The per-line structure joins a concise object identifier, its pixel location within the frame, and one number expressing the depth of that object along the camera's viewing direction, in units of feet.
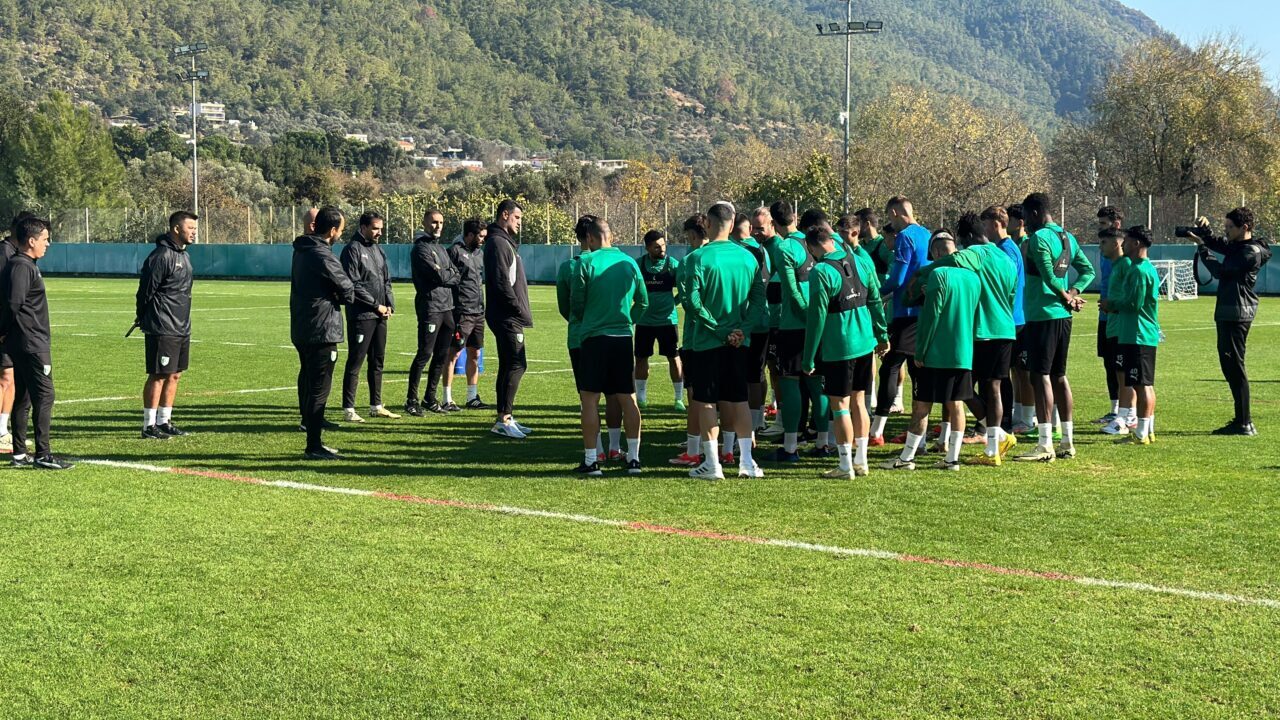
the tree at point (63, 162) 318.65
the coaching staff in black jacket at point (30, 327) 34.30
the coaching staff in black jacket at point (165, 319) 41.73
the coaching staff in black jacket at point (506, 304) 42.68
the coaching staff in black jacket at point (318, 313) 37.81
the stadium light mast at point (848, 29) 188.40
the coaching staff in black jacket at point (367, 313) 45.39
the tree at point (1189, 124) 244.42
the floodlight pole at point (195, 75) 212.93
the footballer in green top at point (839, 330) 33.83
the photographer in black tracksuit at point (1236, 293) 41.65
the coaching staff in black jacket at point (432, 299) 47.01
